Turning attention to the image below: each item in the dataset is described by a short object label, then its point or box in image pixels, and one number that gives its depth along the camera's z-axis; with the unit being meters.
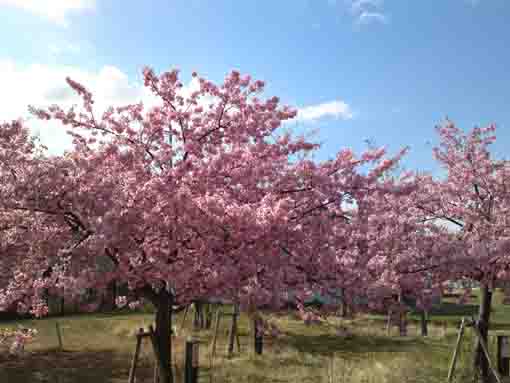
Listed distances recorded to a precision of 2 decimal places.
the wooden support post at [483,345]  9.49
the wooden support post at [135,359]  8.52
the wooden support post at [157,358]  8.72
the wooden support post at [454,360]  10.53
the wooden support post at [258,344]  14.68
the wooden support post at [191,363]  8.76
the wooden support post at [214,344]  13.18
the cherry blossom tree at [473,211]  10.74
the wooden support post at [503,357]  10.70
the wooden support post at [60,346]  16.89
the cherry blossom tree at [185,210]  7.08
